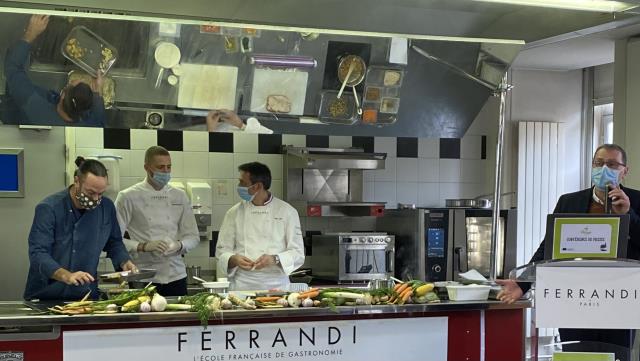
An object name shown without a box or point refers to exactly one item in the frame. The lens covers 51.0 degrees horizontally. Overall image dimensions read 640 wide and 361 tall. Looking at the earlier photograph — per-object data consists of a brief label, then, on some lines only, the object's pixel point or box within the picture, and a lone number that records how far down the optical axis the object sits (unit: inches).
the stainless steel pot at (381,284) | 154.6
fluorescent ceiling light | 139.8
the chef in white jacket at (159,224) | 197.9
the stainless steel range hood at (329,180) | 228.1
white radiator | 279.7
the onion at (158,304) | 133.9
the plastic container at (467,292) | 149.3
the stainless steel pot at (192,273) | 224.2
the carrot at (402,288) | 149.1
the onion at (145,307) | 133.2
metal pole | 159.6
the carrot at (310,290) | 146.7
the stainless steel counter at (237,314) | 128.0
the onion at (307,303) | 142.3
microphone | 146.1
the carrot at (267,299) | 144.0
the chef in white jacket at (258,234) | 191.6
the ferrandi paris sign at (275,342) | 132.0
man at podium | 145.9
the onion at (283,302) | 141.3
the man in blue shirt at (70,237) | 156.3
